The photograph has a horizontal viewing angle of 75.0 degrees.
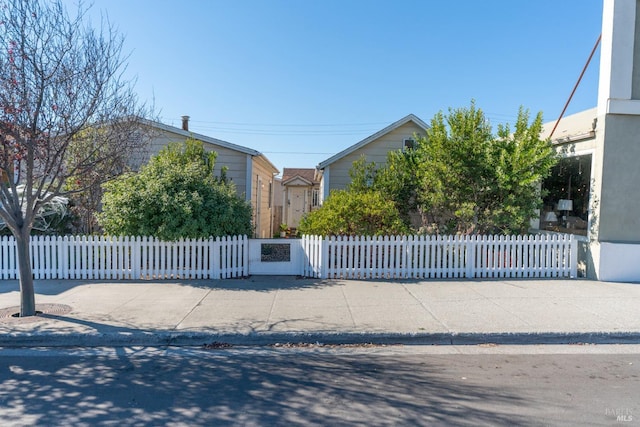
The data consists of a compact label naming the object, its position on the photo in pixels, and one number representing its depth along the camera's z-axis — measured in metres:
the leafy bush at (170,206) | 8.77
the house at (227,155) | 13.04
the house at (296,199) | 26.09
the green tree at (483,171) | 9.86
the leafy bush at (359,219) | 9.81
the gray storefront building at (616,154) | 8.90
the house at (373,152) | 14.43
